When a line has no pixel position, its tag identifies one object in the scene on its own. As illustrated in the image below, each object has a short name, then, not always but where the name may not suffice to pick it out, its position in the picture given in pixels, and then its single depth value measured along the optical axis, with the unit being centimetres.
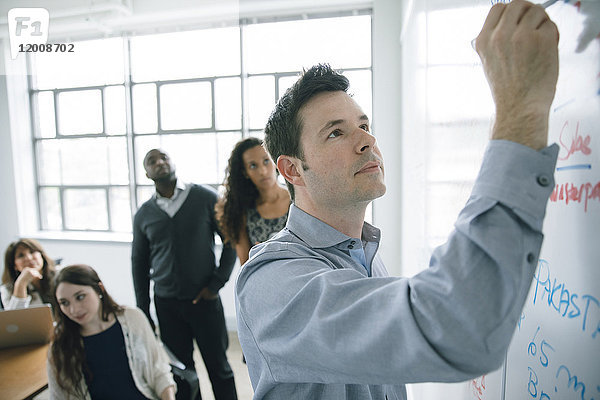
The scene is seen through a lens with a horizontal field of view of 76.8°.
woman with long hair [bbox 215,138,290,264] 219
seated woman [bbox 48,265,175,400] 179
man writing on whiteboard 41
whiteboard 44
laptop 206
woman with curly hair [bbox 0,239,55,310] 271
